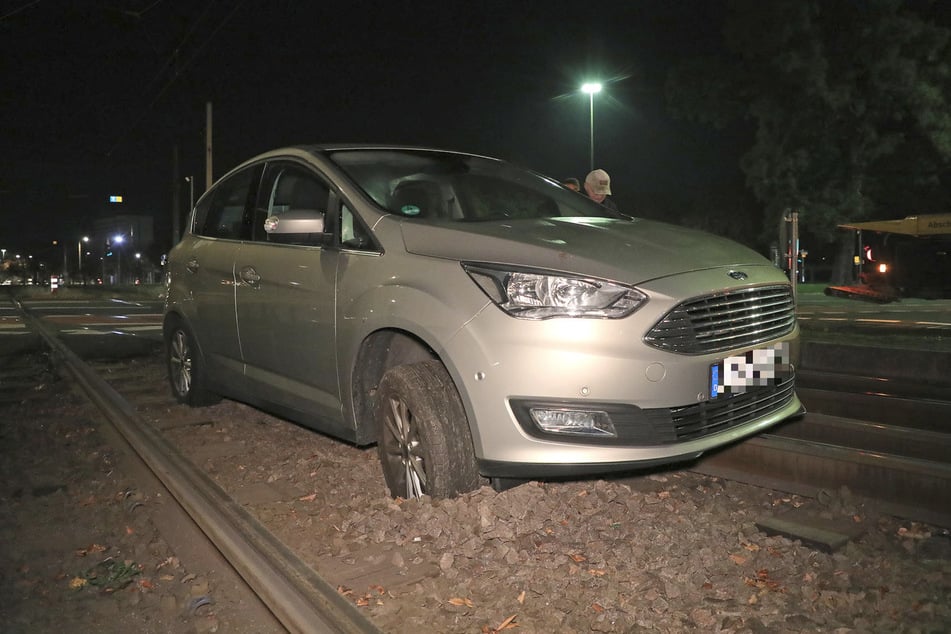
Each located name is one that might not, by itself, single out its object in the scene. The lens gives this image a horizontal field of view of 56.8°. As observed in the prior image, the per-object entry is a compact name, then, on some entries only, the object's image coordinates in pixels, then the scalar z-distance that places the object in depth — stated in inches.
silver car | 139.8
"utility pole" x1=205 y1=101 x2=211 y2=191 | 1093.7
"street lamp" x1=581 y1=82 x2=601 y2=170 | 733.9
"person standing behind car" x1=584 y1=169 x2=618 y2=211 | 280.5
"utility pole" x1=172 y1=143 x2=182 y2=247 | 1346.0
